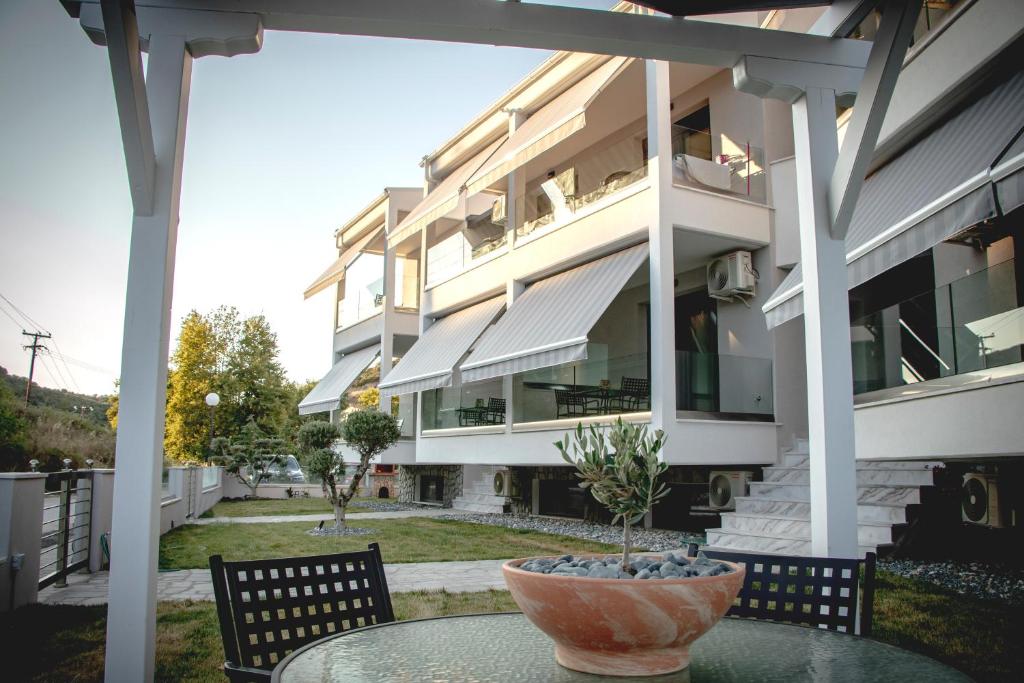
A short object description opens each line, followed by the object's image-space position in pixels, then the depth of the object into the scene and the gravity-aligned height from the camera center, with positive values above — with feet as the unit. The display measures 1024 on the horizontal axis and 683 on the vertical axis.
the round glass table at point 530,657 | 5.91 -1.89
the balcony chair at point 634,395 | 32.63 +1.86
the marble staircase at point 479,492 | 51.14 -3.99
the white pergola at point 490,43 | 10.09 +4.90
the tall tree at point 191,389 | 94.53 +5.91
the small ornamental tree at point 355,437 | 40.72 -0.06
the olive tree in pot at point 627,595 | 5.66 -1.21
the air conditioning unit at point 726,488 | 33.65 -2.28
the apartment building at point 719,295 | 21.48 +6.06
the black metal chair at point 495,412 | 44.21 +1.44
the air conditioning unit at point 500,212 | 49.76 +15.06
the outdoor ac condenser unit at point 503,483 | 49.26 -3.05
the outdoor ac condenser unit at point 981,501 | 27.27 -2.27
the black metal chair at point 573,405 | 35.73 +1.54
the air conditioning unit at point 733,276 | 35.14 +7.60
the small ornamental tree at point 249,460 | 71.61 -2.39
